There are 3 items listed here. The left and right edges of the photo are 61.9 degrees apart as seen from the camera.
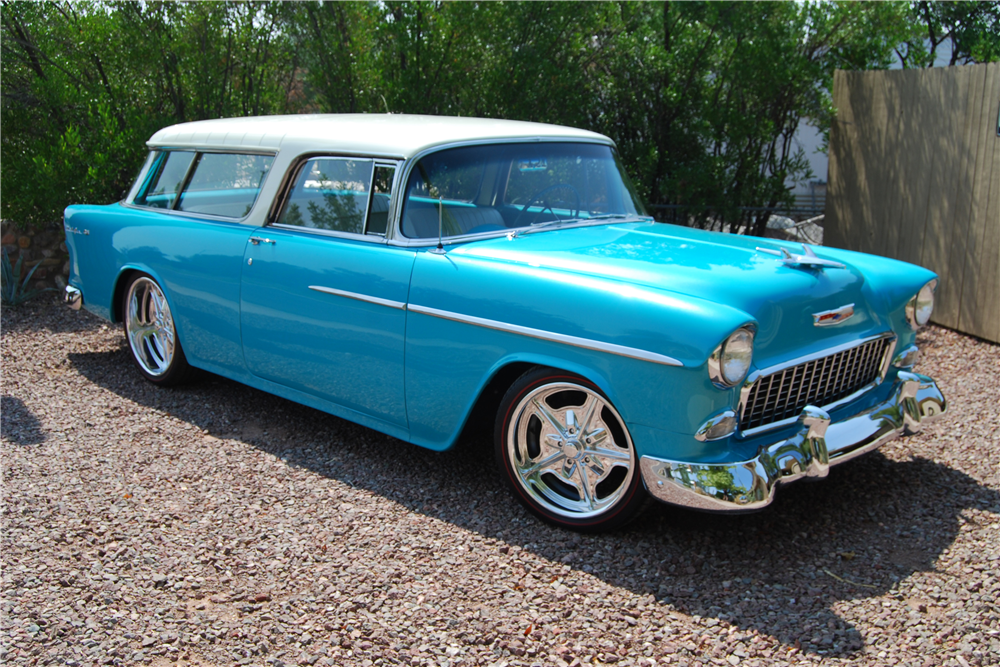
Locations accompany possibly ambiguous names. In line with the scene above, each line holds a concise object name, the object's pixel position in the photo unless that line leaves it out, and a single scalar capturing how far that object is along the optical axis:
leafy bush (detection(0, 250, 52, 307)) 6.95
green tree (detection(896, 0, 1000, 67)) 7.52
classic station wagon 2.85
